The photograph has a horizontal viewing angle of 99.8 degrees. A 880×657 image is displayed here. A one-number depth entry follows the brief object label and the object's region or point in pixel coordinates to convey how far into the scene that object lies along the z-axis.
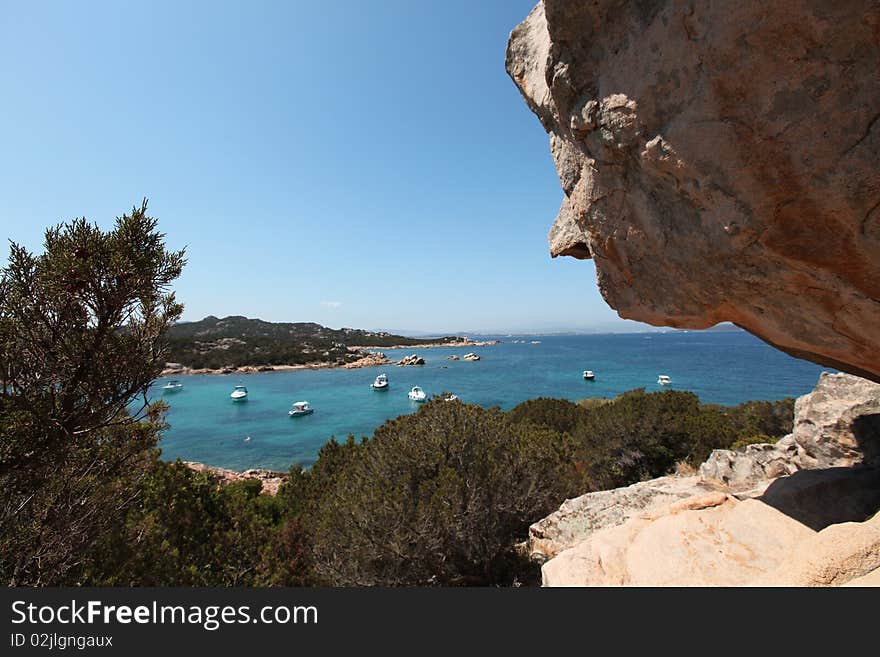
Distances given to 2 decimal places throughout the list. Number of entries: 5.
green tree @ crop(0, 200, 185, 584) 4.39
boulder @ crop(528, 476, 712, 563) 6.98
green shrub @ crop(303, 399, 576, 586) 7.56
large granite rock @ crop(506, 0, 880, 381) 2.37
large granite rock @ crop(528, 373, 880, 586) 3.60
